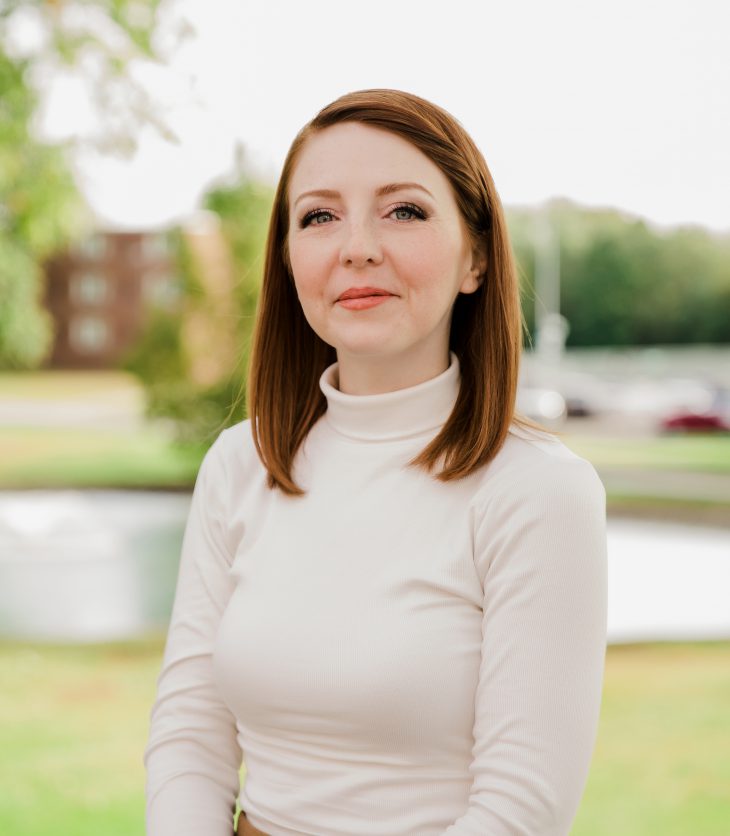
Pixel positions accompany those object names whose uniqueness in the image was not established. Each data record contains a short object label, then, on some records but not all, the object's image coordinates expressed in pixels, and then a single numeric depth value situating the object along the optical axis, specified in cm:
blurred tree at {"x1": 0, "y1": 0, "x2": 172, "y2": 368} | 410
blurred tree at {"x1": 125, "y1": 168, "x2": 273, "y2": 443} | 633
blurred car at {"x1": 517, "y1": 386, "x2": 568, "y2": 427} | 1315
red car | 1559
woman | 94
